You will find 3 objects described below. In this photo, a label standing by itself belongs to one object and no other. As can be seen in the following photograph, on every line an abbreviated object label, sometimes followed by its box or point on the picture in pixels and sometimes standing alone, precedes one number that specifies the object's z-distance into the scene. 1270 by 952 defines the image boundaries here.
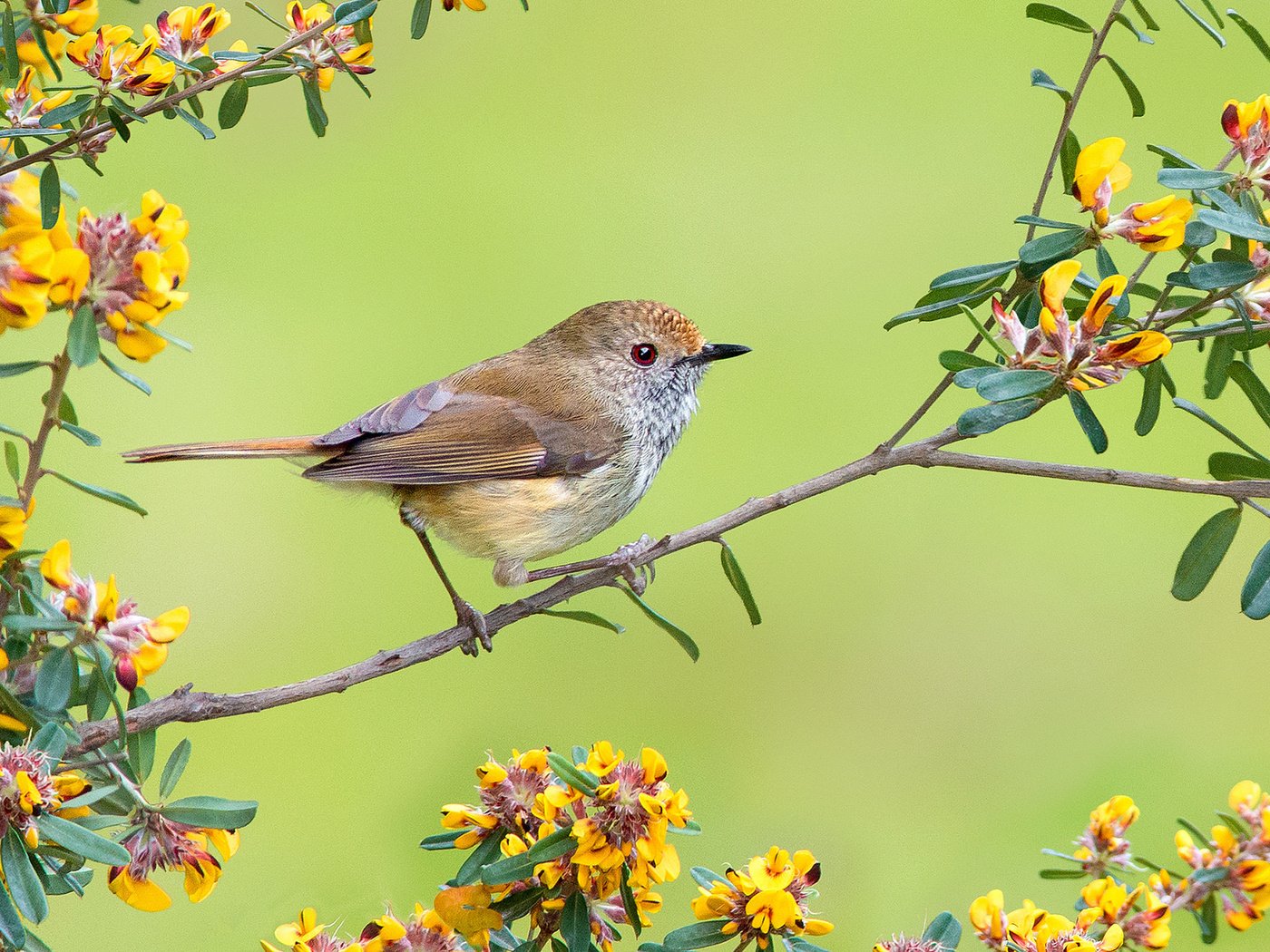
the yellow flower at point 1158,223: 3.64
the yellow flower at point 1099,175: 3.64
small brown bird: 3.71
